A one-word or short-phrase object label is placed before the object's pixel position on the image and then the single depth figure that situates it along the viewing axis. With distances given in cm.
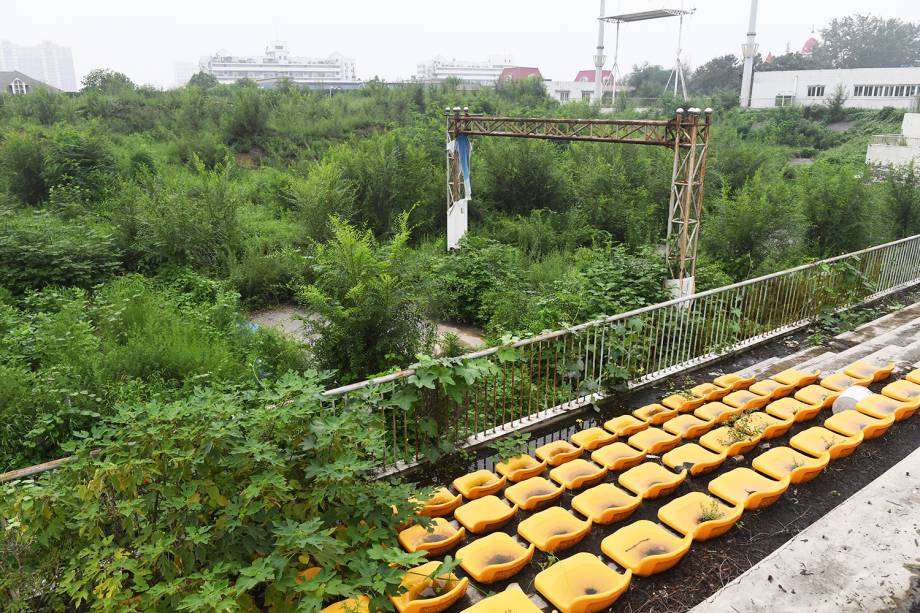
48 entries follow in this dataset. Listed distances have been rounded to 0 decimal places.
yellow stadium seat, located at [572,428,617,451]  471
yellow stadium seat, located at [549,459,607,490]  416
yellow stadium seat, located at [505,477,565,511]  391
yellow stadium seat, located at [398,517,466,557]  338
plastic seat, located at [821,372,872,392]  561
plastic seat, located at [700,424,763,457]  453
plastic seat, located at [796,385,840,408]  531
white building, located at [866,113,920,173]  1834
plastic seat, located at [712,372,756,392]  576
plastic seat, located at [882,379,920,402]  527
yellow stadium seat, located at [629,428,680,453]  458
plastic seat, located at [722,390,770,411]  525
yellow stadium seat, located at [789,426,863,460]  443
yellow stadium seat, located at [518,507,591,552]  349
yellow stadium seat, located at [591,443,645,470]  437
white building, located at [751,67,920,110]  3694
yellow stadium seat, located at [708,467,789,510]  385
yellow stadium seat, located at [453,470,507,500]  404
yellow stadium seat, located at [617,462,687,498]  401
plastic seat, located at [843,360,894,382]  582
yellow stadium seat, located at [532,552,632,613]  298
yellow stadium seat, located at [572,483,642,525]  375
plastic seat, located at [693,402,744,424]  503
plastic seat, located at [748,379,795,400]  547
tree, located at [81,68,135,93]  2814
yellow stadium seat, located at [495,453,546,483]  427
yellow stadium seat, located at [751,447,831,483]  414
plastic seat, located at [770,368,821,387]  570
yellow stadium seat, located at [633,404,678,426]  514
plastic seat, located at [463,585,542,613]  284
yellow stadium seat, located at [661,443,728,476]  431
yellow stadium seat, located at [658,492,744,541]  356
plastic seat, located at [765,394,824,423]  503
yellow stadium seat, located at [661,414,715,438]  484
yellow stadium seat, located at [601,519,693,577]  327
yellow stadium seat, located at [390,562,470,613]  293
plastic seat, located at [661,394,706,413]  536
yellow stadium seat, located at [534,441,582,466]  448
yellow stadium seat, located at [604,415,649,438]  489
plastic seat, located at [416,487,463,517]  383
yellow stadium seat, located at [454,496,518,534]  365
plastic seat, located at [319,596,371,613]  277
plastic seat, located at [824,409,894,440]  470
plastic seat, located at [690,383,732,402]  557
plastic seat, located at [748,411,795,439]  477
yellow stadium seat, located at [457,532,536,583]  321
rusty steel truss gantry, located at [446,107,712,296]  926
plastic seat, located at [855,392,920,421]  497
